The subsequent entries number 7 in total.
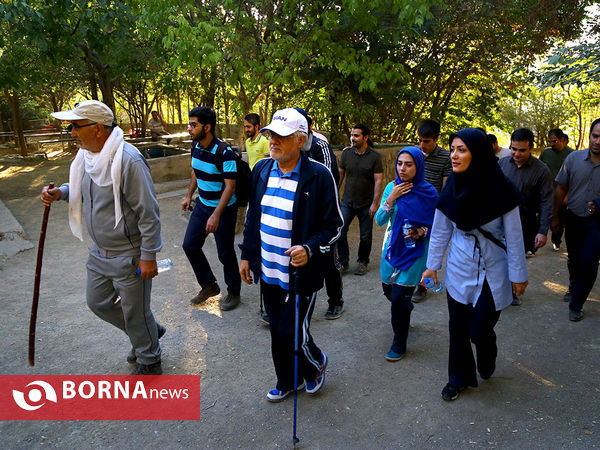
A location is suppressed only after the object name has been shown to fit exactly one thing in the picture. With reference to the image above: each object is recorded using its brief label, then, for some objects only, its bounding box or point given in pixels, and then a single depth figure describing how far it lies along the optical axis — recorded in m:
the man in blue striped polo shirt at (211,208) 4.72
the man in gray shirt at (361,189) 5.91
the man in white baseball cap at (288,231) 3.08
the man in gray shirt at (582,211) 4.55
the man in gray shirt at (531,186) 4.61
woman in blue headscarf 3.85
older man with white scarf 3.33
